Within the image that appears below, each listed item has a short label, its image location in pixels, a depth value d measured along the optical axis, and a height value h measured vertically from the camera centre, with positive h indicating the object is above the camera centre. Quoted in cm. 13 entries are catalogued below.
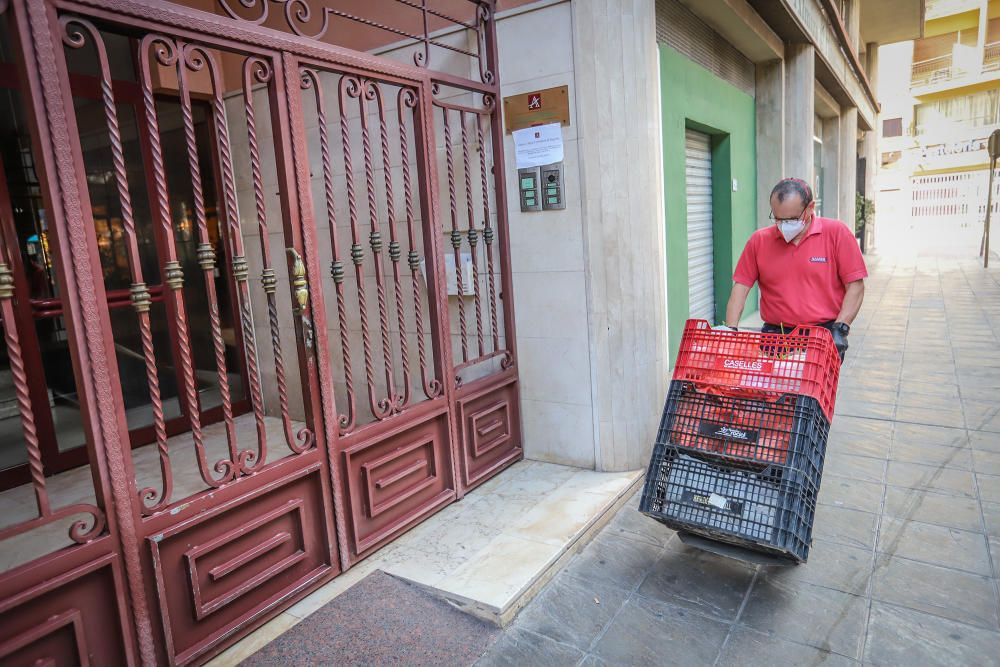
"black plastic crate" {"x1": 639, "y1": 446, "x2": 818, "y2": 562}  251 -115
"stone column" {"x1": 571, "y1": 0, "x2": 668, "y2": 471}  365 +7
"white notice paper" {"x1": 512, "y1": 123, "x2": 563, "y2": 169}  382 +57
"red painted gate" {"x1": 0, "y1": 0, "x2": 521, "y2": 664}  210 -32
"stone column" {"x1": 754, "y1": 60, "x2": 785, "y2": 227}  780 +120
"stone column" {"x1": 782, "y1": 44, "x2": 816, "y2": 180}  835 +152
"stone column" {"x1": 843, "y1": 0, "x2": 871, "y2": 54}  1324 +415
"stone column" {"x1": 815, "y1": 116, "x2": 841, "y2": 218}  1420 +116
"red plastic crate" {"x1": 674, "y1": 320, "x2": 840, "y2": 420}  262 -60
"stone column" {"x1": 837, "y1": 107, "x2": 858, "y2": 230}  1446 +137
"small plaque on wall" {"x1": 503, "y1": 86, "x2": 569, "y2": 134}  378 +79
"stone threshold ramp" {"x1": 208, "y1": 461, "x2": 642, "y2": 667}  277 -153
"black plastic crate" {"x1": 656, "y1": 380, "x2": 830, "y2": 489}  256 -87
